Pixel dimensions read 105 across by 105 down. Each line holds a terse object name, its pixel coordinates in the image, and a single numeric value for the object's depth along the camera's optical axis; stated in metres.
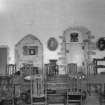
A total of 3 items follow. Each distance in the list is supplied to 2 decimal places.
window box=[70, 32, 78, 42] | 8.11
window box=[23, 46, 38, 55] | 8.22
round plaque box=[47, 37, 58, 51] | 8.21
